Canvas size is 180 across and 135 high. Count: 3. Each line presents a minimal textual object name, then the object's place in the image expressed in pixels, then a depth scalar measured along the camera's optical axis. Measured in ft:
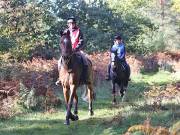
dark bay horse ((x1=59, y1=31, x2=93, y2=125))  42.11
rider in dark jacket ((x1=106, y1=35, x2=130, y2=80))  58.62
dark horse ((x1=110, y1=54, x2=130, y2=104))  59.06
